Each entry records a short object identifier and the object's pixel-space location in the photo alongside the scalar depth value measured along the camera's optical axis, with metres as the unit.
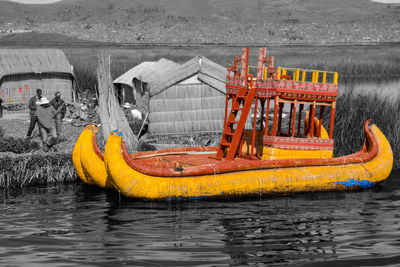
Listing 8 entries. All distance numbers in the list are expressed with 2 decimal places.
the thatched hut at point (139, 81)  27.16
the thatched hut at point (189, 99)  22.64
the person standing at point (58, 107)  20.71
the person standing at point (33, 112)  20.36
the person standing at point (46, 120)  18.22
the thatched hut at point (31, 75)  30.70
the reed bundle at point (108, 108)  19.92
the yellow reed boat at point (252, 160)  13.50
